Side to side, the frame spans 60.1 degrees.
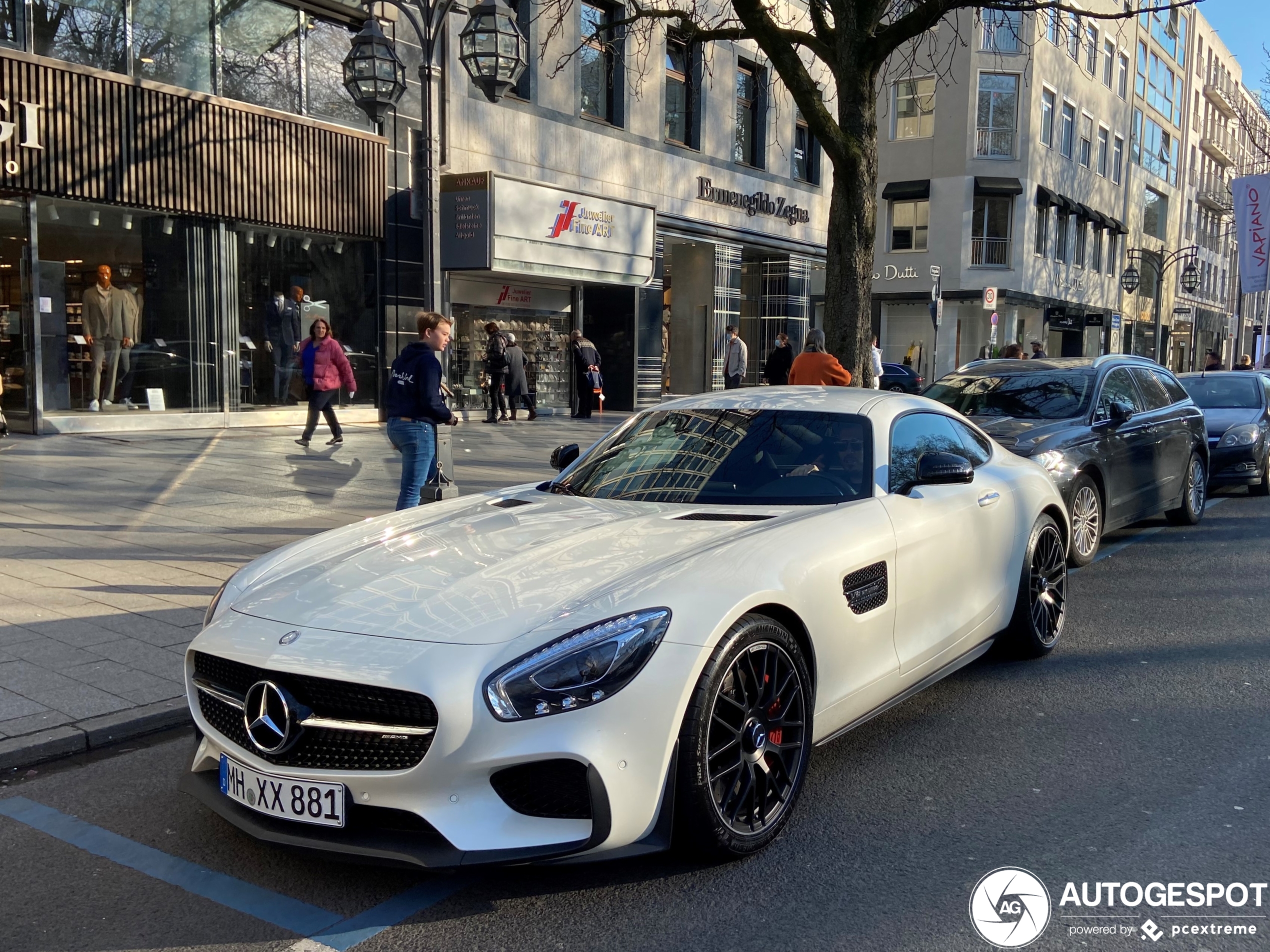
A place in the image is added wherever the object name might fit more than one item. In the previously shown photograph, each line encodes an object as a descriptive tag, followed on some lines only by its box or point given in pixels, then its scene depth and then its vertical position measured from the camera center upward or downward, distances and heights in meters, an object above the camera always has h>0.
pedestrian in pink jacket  13.97 -0.12
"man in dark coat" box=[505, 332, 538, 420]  20.05 -0.19
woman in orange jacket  11.20 -0.03
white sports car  2.97 -0.86
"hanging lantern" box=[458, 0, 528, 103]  10.07 +2.91
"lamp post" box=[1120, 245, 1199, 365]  41.88 +4.80
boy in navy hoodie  8.02 -0.31
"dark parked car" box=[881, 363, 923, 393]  26.05 -0.22
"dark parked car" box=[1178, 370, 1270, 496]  12.32 -0.65
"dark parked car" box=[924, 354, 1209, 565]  8.22 -0.46
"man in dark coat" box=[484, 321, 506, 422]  19.72 -0.03
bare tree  11.45 +2.75
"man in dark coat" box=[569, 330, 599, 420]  20.62 -0.06
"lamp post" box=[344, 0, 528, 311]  9.59 +2.81
